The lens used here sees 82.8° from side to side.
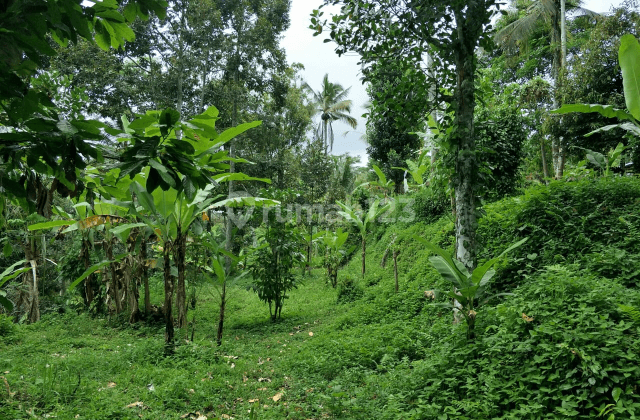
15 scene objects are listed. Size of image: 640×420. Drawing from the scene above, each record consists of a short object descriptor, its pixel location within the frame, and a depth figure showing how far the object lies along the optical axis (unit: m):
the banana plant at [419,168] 9.71
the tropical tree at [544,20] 15.92
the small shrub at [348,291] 8.05
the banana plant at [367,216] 10.38
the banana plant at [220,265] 5.33
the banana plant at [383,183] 10.42
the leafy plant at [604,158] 5.51
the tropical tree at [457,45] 3.70
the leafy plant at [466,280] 3.33
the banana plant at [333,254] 10.11
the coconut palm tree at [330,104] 33.53
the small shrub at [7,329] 5.49
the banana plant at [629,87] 3.87
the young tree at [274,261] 7.32
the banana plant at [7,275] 5.29
